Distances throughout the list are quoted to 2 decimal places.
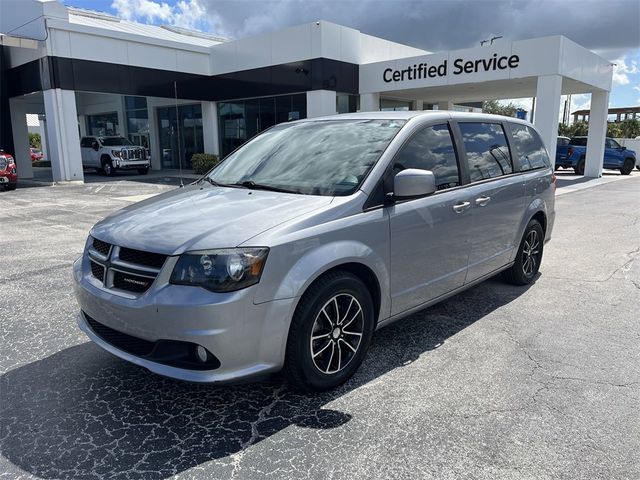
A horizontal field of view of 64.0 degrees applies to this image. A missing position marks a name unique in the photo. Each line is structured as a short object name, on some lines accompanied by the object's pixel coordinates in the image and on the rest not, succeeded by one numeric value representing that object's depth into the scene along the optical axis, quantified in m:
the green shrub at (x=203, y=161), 24.48
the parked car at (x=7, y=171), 16.78
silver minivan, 2.88
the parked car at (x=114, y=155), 24.03
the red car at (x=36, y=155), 38.13
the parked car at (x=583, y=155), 25.69
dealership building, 18.61
